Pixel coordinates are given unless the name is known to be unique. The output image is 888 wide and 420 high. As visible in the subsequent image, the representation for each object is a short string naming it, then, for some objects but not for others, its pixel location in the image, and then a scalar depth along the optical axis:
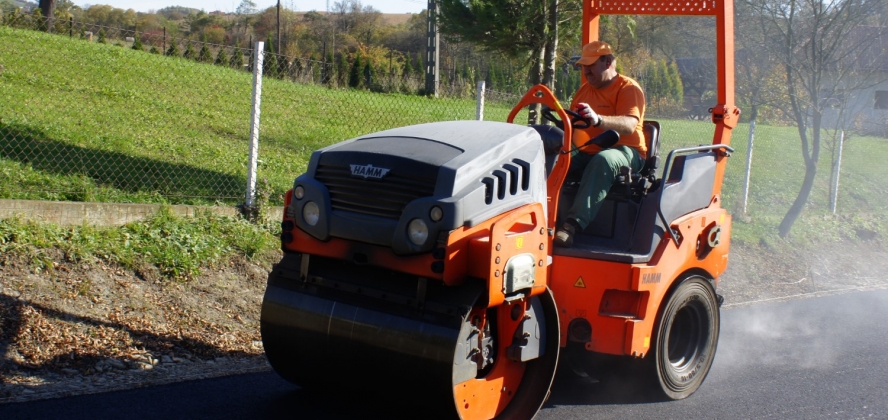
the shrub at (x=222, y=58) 13.03
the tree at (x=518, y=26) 9.38
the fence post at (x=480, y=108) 8.74
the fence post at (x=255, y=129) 7.45
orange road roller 3.88
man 4.97
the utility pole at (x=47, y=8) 19.30
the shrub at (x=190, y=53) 15.29
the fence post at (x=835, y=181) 14.26
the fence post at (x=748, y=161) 12.35
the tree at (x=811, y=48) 11.58
